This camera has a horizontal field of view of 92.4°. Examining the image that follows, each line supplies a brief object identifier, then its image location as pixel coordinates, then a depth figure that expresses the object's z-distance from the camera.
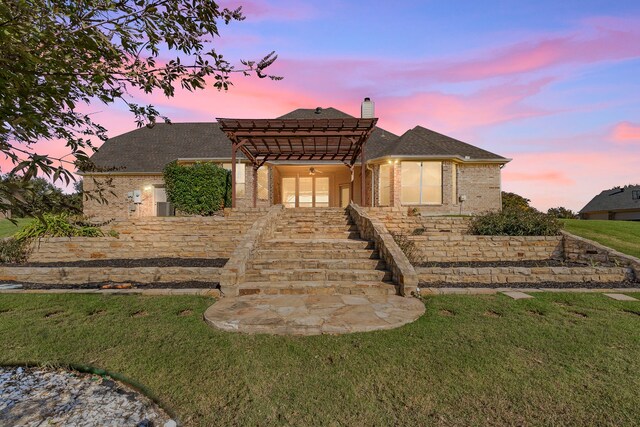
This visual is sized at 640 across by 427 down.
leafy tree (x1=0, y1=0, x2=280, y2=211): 1.85
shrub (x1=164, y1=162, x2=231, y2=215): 13.80
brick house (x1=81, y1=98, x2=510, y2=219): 16.75
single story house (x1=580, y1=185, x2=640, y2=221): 29.69
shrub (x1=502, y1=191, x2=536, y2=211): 22.77
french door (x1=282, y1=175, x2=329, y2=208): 21.13
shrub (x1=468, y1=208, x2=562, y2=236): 9.80
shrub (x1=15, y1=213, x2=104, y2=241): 9.20
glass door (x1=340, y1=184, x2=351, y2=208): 20.98
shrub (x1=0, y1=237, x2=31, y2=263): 8.72
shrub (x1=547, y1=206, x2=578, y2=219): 30.14
